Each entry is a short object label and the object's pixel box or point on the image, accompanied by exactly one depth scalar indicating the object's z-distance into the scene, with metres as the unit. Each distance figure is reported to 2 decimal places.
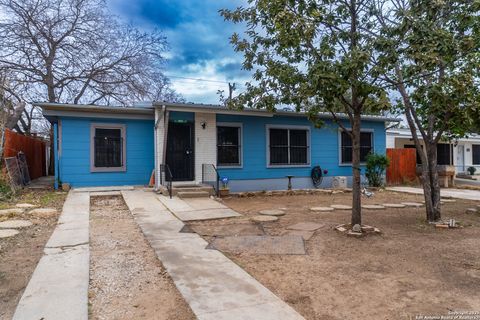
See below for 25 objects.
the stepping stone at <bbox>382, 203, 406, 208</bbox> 8.73
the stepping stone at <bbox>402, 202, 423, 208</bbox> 8.95
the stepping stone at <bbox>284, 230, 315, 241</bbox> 5.54
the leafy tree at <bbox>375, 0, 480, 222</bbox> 4.82
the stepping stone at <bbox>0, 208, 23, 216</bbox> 6.86
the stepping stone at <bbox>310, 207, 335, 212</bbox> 8.02
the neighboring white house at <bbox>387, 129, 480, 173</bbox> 20.09
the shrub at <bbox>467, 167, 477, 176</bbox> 22.19
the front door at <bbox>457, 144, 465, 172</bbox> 22.75
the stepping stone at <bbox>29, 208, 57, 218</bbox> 6.90
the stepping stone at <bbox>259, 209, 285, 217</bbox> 7.36
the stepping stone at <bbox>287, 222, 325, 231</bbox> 6.07
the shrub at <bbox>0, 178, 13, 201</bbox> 8.56
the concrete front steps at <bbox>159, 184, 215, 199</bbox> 9.24
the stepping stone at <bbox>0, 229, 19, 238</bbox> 5.35
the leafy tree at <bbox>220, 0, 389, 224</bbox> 4.95
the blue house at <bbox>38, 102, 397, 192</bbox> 10.23
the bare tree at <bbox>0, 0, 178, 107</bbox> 16.19
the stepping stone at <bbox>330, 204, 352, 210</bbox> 8.35
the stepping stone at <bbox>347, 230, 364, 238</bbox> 5.50
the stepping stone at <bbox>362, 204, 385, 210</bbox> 8.42
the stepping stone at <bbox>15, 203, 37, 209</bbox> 7.68
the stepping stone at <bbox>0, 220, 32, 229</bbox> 5.91
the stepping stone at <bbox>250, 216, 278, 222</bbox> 6.71
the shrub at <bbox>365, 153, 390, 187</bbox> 13.20
